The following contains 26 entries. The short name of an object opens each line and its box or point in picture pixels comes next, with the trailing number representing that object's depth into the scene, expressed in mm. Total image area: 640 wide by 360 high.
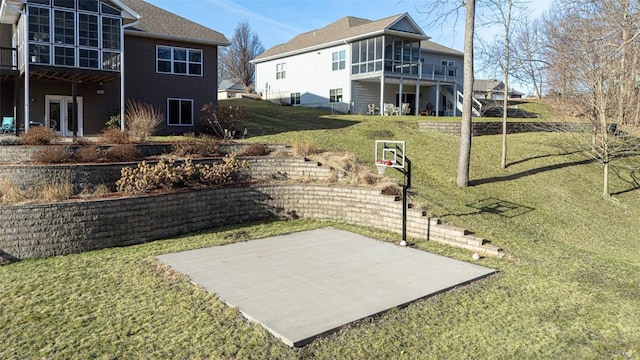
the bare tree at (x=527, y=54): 17547
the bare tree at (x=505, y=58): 15109
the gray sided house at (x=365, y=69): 28969
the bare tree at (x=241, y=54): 59406
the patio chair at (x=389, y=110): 29006
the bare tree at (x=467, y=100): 12680
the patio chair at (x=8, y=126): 17156
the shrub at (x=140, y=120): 14781
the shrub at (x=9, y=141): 11727
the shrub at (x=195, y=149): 12664
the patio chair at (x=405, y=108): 30208
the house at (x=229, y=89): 42625
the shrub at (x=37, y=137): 11688
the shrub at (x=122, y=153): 11245
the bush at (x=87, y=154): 10734
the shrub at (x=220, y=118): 19812
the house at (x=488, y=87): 49344
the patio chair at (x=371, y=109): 29422
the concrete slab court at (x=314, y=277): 5285
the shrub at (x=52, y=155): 10312
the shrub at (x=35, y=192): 8641
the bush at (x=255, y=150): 13408
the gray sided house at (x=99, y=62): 16281
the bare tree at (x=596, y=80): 13250
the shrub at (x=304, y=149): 13429
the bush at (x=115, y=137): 12672
